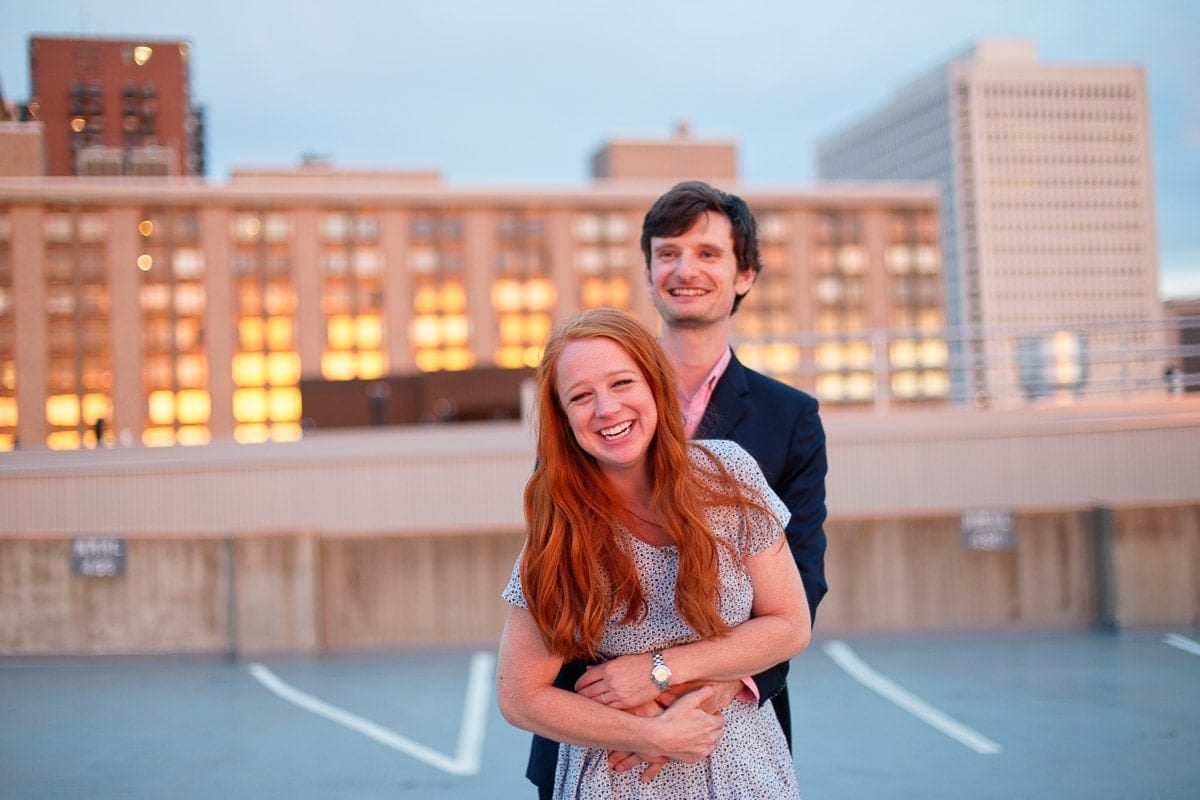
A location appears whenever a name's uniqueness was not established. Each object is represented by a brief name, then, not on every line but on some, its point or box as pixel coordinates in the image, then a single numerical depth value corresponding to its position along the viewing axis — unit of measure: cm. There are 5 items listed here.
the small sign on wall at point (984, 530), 954
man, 265
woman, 221
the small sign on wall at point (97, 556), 916
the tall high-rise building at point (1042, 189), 17212
